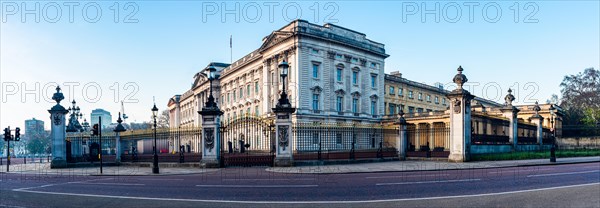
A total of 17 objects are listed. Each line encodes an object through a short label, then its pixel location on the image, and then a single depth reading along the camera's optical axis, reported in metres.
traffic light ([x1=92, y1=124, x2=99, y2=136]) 23.30
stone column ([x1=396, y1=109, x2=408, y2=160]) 27.06
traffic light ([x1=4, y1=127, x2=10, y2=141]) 27.53
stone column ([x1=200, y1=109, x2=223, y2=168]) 22.00
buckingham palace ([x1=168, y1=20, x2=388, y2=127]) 51.16
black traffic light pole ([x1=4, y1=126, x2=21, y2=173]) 27.56
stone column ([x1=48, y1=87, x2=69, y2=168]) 26.02
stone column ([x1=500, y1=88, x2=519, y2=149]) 30.88
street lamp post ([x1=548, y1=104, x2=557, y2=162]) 24.34
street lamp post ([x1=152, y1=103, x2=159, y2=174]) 19.86
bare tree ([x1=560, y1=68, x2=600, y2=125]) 69.36
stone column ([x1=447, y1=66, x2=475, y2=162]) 23.94
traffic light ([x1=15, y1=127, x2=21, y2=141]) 29.08
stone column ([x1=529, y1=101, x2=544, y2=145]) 35.59
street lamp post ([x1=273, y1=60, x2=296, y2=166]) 21.45
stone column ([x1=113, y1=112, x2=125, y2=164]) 27.73
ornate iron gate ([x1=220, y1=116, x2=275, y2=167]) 22.66
